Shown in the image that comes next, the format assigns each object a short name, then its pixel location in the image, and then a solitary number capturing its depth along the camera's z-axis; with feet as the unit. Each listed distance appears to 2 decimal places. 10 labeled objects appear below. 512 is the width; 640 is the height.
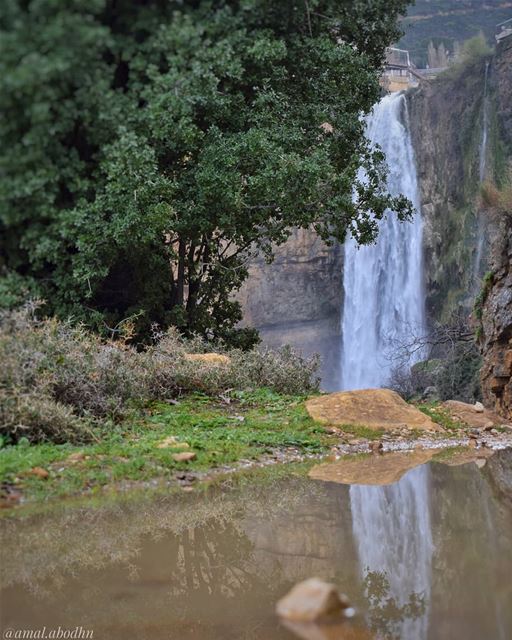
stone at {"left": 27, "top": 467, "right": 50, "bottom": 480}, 22.25
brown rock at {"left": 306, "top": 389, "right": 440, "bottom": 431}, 33.73
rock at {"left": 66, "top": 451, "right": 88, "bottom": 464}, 23.89
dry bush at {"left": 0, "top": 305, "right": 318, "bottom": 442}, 26.09
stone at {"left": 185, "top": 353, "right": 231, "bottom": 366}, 38.73
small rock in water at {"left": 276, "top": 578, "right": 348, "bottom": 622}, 12.51
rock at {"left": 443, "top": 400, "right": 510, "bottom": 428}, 37.29
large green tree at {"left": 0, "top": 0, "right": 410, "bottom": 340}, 26.76
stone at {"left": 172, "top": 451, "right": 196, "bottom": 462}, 25.03
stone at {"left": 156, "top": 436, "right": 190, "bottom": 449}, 26.33
